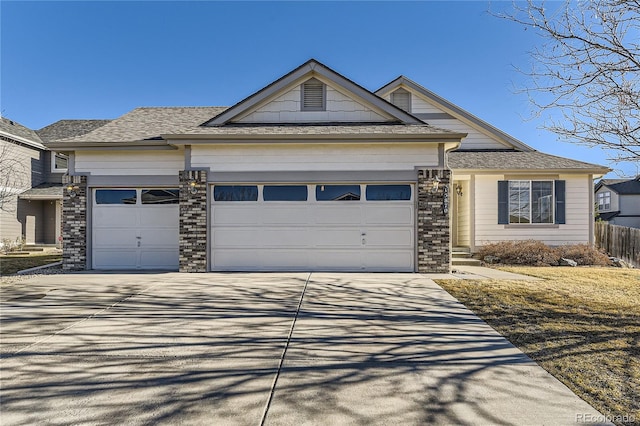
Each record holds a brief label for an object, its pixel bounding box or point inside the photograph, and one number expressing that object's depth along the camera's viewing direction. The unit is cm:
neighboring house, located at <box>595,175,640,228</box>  3372
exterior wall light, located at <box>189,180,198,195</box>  1085
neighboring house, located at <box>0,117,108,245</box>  1853
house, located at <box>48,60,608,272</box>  1070
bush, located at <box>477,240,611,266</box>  1324
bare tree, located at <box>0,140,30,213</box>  1806
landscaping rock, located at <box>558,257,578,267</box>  1298
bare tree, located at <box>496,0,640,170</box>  586
